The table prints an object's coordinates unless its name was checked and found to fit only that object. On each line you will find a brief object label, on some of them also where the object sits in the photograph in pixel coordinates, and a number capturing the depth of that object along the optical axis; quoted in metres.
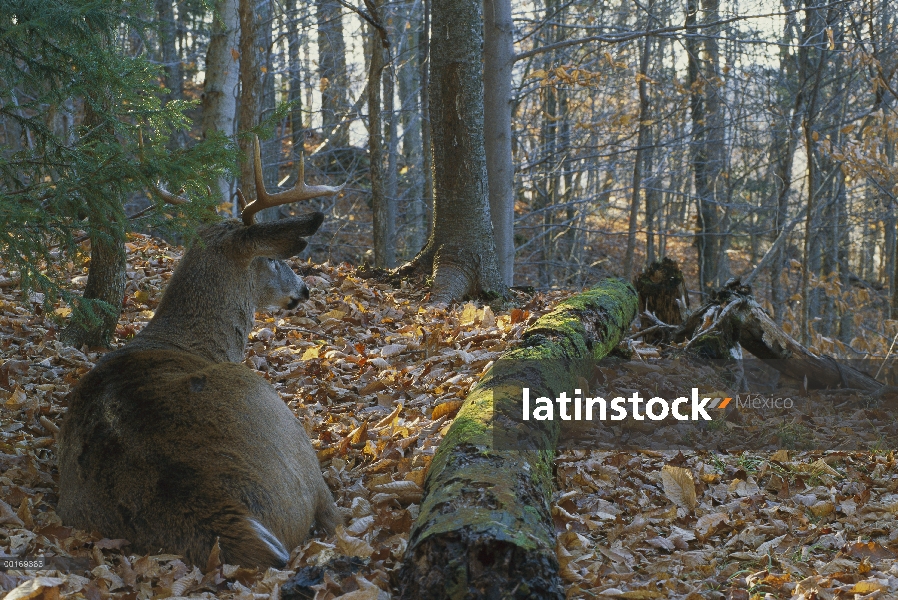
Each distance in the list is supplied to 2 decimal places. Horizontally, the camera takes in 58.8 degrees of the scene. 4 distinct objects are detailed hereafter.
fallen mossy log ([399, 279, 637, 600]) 3.45
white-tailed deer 3.98
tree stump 9.53
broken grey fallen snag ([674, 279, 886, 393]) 7.94
